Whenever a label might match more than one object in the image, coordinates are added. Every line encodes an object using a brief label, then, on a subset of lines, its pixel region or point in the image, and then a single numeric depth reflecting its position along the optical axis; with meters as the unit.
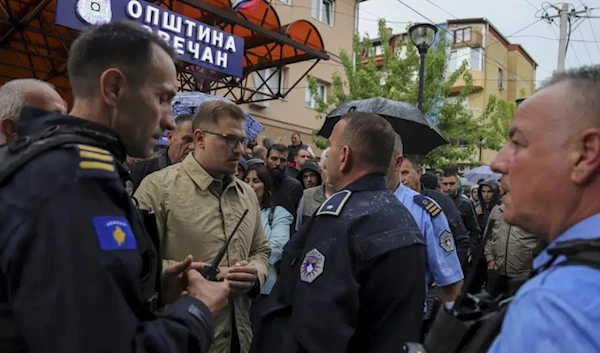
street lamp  8.54
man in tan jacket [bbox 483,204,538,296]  5.54
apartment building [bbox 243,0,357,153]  15.81
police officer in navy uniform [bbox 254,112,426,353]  2.02
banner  7.07
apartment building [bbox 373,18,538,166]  33.28
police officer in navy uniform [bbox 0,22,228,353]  1.10
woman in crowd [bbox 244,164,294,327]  4.17
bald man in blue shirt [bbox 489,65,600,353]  0.86
